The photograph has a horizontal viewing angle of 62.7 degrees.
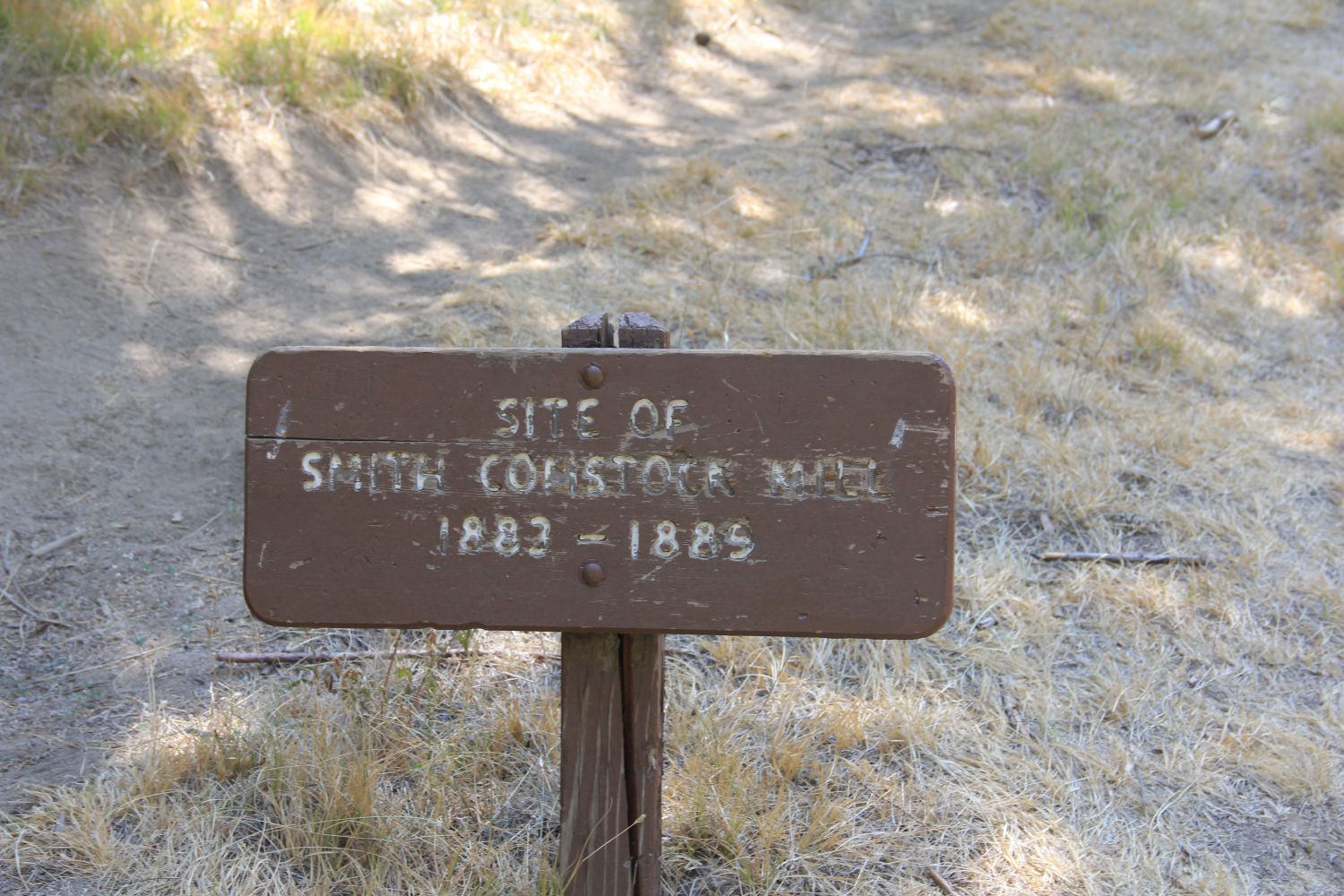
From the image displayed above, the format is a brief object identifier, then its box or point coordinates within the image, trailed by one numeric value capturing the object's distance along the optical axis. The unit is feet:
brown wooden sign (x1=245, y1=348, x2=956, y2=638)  5.40
